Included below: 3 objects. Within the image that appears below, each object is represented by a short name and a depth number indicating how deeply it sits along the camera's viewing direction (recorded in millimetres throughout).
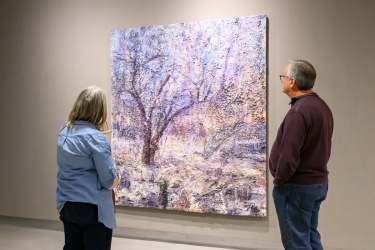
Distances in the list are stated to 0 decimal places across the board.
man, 2182
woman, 2064
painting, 3205
